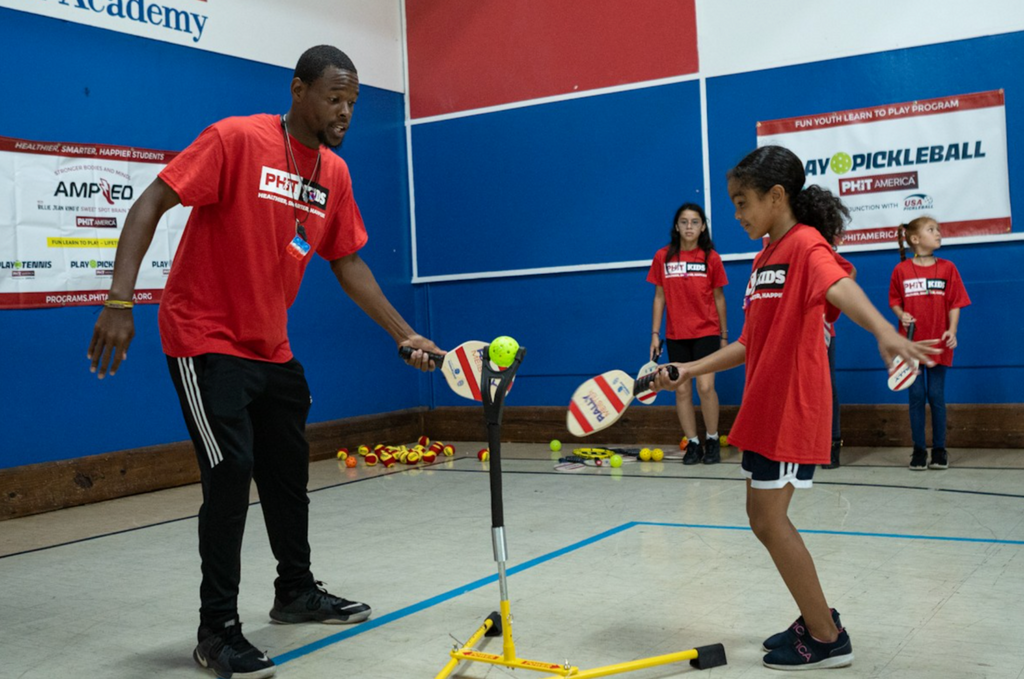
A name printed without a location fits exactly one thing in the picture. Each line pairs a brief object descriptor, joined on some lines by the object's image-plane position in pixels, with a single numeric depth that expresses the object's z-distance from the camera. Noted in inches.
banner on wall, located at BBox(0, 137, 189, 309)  269.9
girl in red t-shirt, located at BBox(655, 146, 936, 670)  131.0
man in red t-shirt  140.6
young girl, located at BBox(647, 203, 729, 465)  324.2
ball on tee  128.5
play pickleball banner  306.7
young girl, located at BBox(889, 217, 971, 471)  284.2
